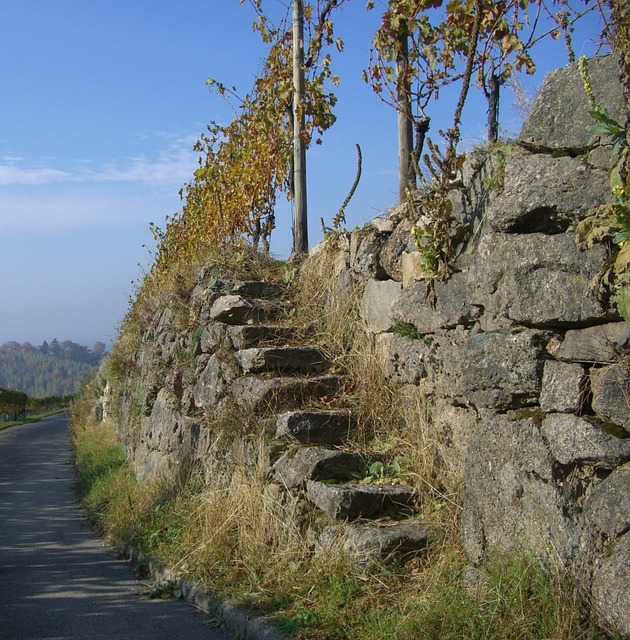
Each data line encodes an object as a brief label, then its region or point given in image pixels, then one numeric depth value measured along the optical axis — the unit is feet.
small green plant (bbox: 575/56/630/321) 12.84
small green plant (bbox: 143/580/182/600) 20.56
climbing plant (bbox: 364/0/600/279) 19.62
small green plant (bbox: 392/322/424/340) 21.07
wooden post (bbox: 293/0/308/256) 34.37
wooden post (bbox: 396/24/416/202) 24.77
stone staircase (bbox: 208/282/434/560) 17.88
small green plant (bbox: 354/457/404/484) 19.86
